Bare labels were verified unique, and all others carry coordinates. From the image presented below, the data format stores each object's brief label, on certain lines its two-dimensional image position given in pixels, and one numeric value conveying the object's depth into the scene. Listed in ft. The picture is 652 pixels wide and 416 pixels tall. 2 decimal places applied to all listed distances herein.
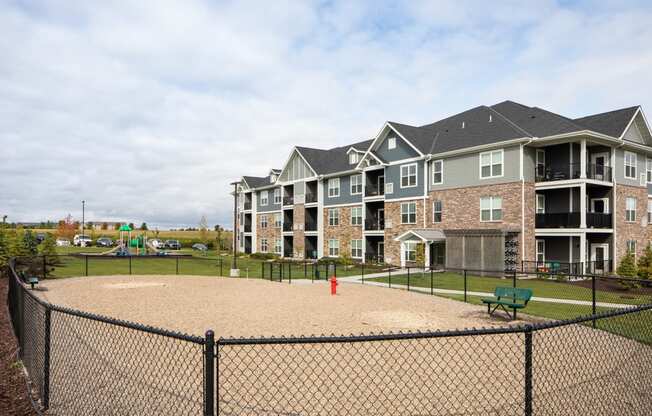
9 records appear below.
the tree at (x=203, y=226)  258.57
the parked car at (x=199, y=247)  248.63
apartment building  96.43
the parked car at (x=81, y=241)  260.01
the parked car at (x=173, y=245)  258.08
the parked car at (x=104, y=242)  258.78
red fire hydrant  65.98
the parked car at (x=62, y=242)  266.94
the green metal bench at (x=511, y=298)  44.16
